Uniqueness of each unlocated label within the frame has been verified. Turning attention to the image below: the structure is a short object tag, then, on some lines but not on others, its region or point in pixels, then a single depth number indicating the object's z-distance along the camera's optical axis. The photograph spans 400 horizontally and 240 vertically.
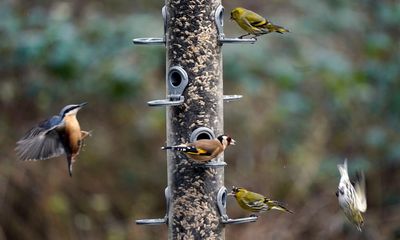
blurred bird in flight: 14.65
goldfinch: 13.67
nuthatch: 14.37
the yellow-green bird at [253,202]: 14.47
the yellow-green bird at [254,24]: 14.76
